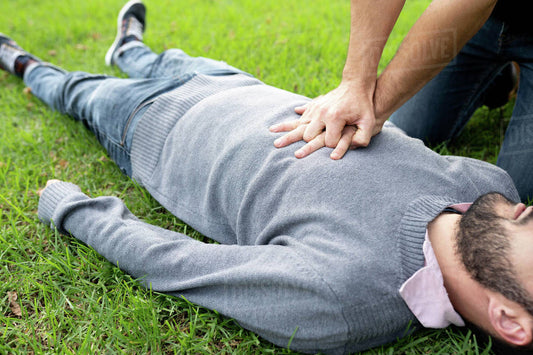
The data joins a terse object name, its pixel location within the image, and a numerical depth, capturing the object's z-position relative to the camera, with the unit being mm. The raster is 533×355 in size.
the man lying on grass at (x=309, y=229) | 1340
